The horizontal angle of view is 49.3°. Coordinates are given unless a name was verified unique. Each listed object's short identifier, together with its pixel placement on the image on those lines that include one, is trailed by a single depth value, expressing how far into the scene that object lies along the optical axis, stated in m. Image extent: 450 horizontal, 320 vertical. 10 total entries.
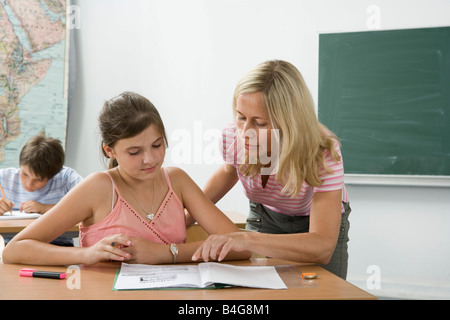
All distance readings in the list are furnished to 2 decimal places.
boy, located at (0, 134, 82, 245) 2.73
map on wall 3.63
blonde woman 1.33
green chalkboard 3.17
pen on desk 1.17
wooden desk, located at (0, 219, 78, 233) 2.16
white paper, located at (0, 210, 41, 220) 2.40
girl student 1.32
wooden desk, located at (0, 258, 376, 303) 1.02
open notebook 1.09
